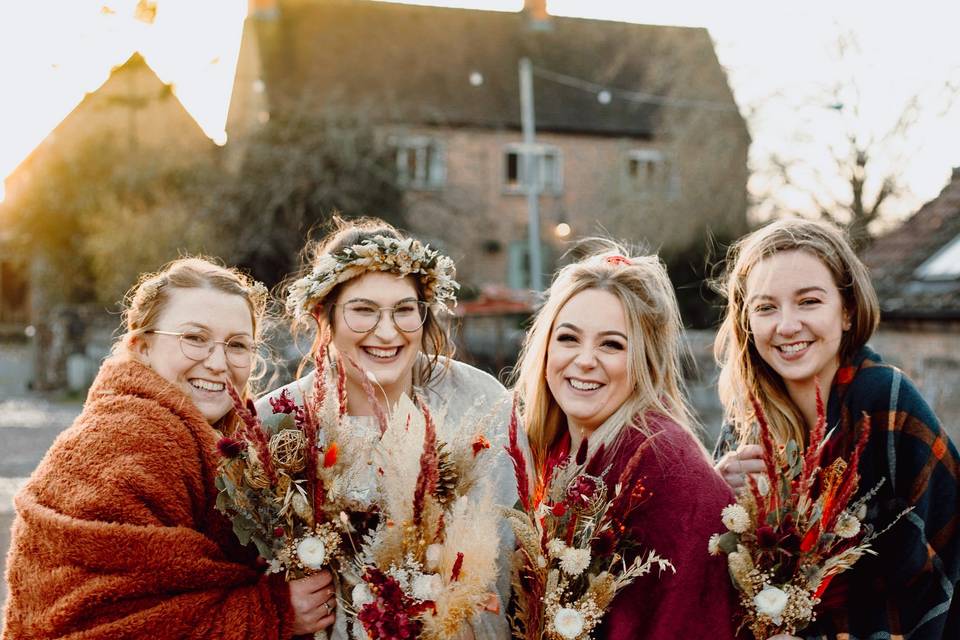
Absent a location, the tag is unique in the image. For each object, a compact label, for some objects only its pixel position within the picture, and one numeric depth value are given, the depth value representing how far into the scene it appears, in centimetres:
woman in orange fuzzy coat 247
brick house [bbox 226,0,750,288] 2105
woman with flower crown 344
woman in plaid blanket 289
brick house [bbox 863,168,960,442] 1021
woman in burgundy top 255
